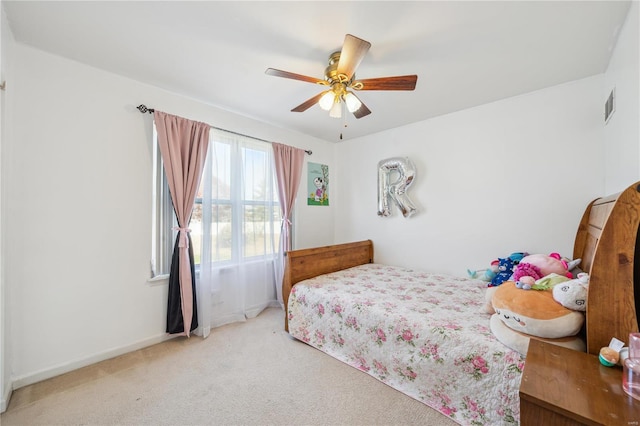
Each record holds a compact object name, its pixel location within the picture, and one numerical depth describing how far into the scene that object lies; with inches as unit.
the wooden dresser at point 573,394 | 30.7
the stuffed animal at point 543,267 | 69.5
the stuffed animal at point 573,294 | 48.8
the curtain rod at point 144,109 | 85.7
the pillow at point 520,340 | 49.1
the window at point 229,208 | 93.0
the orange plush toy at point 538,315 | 49.0
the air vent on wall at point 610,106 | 70.1
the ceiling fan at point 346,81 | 56.4
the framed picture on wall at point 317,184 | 143.6
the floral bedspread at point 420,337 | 52.9
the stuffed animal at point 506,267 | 85.7
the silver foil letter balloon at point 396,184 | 122.0
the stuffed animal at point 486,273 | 92.0
